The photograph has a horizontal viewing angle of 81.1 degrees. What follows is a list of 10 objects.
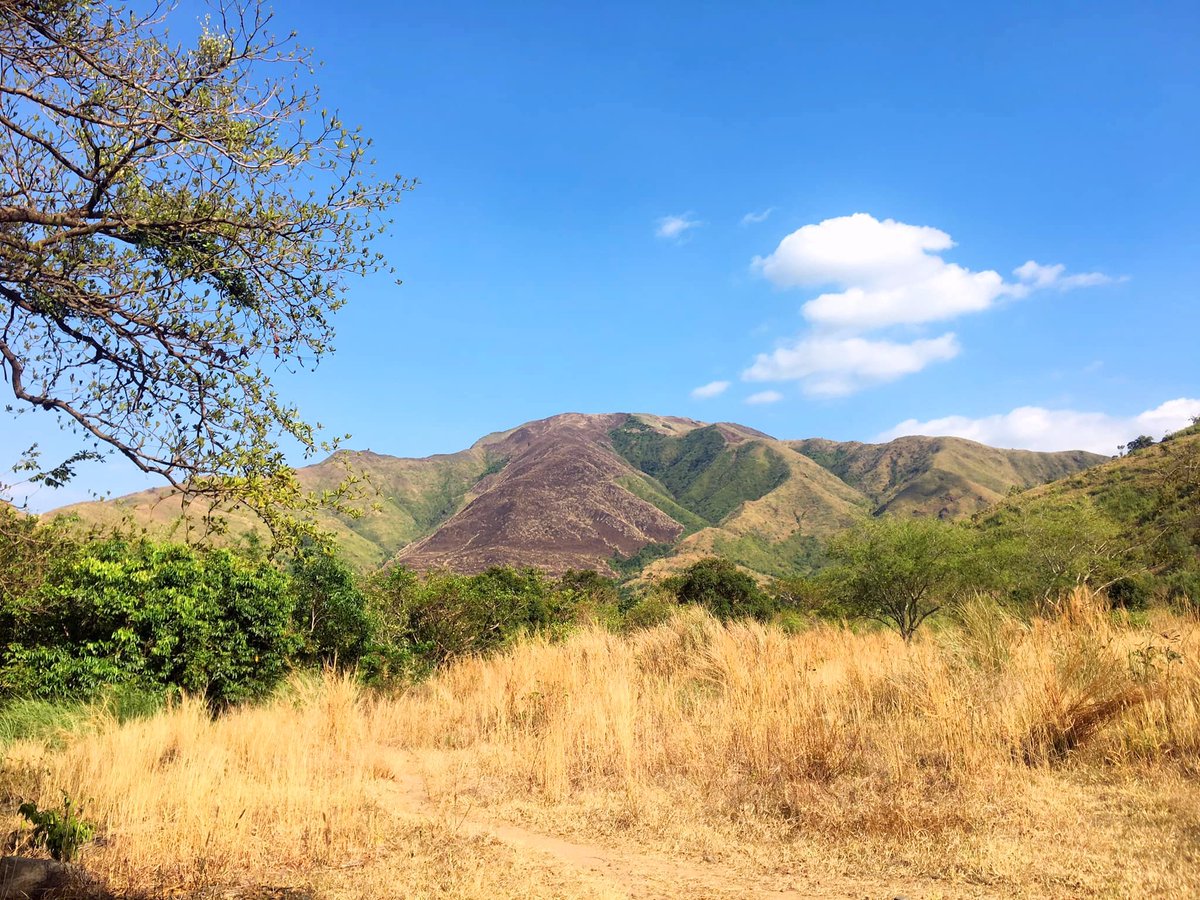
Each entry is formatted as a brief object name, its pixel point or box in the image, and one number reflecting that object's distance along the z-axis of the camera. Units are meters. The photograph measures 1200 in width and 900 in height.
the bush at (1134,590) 22.62
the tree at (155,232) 5.90
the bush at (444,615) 15.30
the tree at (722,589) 30.60
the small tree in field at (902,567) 24.94
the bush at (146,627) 9.88
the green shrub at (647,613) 19.38
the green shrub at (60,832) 4.97
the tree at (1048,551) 24.17
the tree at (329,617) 13.34
